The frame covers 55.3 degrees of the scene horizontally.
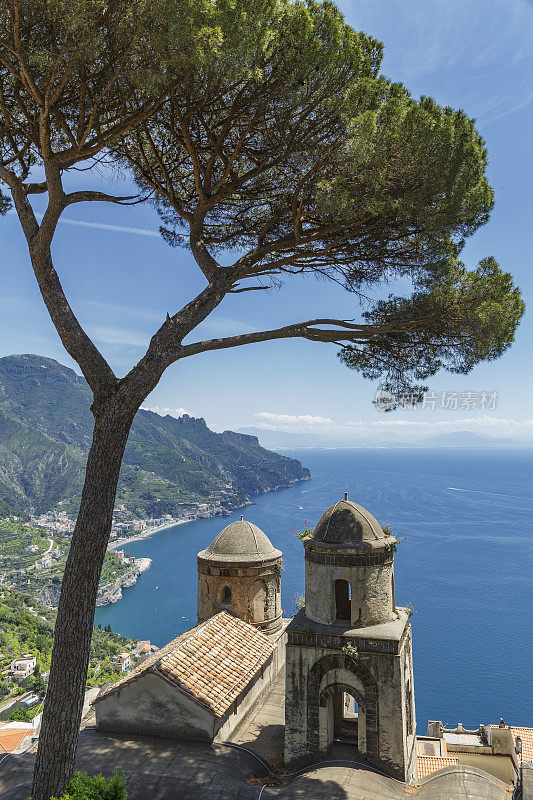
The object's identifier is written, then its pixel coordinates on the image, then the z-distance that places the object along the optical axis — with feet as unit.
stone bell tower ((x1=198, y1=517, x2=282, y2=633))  44.68
